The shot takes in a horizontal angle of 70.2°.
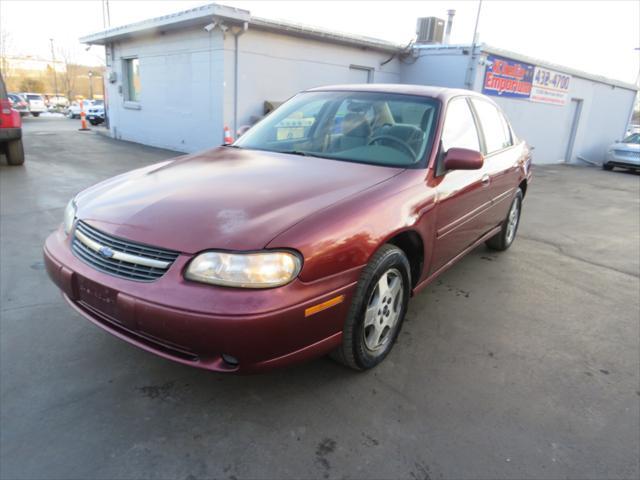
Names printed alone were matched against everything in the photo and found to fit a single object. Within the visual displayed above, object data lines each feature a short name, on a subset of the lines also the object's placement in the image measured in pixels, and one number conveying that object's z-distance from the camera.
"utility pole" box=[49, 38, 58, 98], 63.25
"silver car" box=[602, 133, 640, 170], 16.31
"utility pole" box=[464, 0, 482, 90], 13.03
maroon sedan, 1.91
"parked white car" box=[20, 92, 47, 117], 29.67
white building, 11.15
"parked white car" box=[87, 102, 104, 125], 24.95
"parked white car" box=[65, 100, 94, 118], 31.19
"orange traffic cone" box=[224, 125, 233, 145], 10.63
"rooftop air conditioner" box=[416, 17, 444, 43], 15.11
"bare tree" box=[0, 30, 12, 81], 43.56
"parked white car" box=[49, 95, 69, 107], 43.88
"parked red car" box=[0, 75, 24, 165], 8.50
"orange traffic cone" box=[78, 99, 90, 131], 19.30
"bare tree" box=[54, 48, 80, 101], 63.54
